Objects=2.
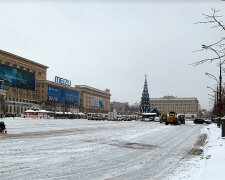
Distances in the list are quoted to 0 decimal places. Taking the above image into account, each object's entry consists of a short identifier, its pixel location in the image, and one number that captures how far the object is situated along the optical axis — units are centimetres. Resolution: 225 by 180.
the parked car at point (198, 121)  6205
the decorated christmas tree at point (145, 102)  10959
